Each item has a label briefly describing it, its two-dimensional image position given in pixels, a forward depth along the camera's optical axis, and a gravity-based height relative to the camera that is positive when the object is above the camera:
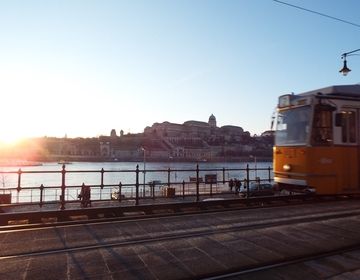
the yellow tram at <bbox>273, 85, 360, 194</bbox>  11.89 +0.54
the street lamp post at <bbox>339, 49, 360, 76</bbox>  17.77 +4.01
